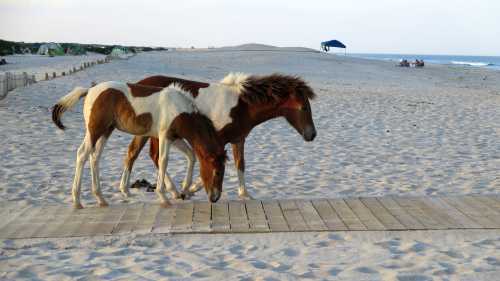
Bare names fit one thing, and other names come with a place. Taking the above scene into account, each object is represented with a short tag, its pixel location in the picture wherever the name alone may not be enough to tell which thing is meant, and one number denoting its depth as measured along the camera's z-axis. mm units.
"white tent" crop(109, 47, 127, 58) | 70838
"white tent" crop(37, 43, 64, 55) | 80231
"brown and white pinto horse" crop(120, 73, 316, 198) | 7418
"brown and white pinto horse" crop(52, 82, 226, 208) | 6910
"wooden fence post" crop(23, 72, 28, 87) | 22827
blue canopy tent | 77812
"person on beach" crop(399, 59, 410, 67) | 62800
